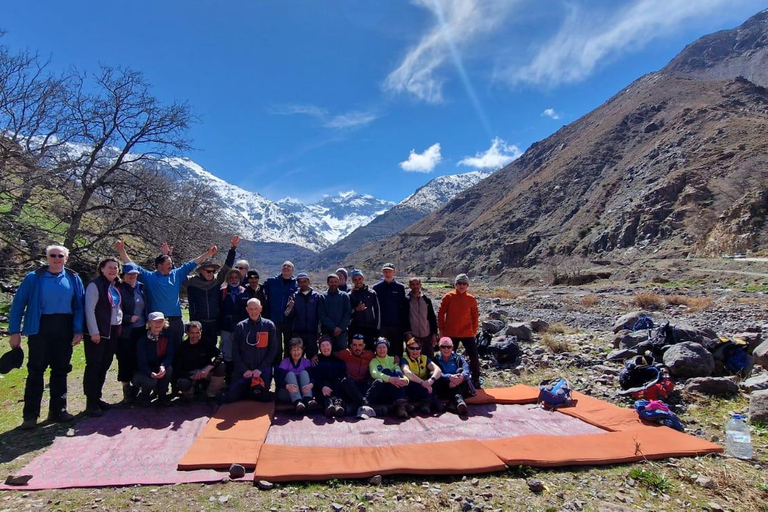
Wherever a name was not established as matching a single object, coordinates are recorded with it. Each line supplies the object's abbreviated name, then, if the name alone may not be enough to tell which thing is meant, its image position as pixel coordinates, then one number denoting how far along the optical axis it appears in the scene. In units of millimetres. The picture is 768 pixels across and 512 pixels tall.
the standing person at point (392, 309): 8281
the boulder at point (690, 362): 7512
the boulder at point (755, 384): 6714
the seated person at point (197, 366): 6750
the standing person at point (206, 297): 7391
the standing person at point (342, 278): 8411
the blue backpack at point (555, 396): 6680
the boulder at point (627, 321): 12849
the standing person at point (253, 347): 6758
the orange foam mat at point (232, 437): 4566
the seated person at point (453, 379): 6668
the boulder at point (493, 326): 13807
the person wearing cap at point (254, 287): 7770
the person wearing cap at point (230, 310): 7391
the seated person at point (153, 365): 6441
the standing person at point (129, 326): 6496
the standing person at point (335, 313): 7773
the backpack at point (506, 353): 9805
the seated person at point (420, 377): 6578
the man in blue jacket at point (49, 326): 5480
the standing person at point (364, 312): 8047
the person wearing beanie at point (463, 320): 7992
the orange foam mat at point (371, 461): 4402
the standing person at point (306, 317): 7684
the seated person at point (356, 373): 6635
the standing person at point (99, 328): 5945
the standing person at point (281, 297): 7859
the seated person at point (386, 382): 6376
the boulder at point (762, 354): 7605
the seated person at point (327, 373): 6562
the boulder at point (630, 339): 9883
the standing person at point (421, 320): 8094
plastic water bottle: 4918
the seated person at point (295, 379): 6488
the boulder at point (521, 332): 12172
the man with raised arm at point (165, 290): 6832
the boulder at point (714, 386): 6766
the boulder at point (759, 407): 5672
